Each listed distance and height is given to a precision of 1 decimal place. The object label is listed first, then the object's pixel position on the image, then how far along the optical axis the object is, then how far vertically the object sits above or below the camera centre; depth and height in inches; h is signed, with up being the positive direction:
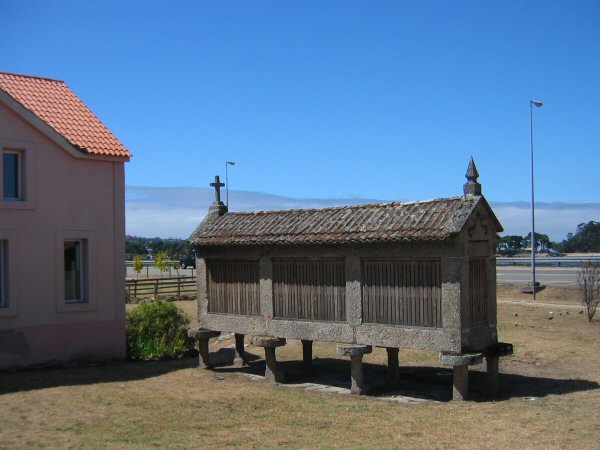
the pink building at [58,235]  679.1 +16.0
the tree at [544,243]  3932.1 +12.0
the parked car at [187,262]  2694.4 -50.3
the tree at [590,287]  1008.0 -63.3
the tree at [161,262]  2084.0 -38.1
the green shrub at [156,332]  772.6 -92.9
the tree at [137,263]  2174.3 -43.9
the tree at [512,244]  3969.0 +8.7
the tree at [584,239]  3872.3 +31.8
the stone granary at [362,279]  530.9 -27.4
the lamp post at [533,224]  1296.8 +42.9
